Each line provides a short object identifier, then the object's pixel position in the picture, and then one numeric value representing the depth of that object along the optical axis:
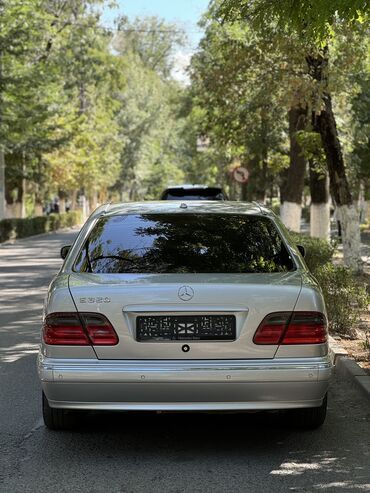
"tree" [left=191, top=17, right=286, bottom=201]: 14.59
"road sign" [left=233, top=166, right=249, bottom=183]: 28.88
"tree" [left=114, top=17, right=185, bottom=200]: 66.44
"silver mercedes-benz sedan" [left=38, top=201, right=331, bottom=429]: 4.48
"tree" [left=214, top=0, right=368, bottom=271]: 6.66
